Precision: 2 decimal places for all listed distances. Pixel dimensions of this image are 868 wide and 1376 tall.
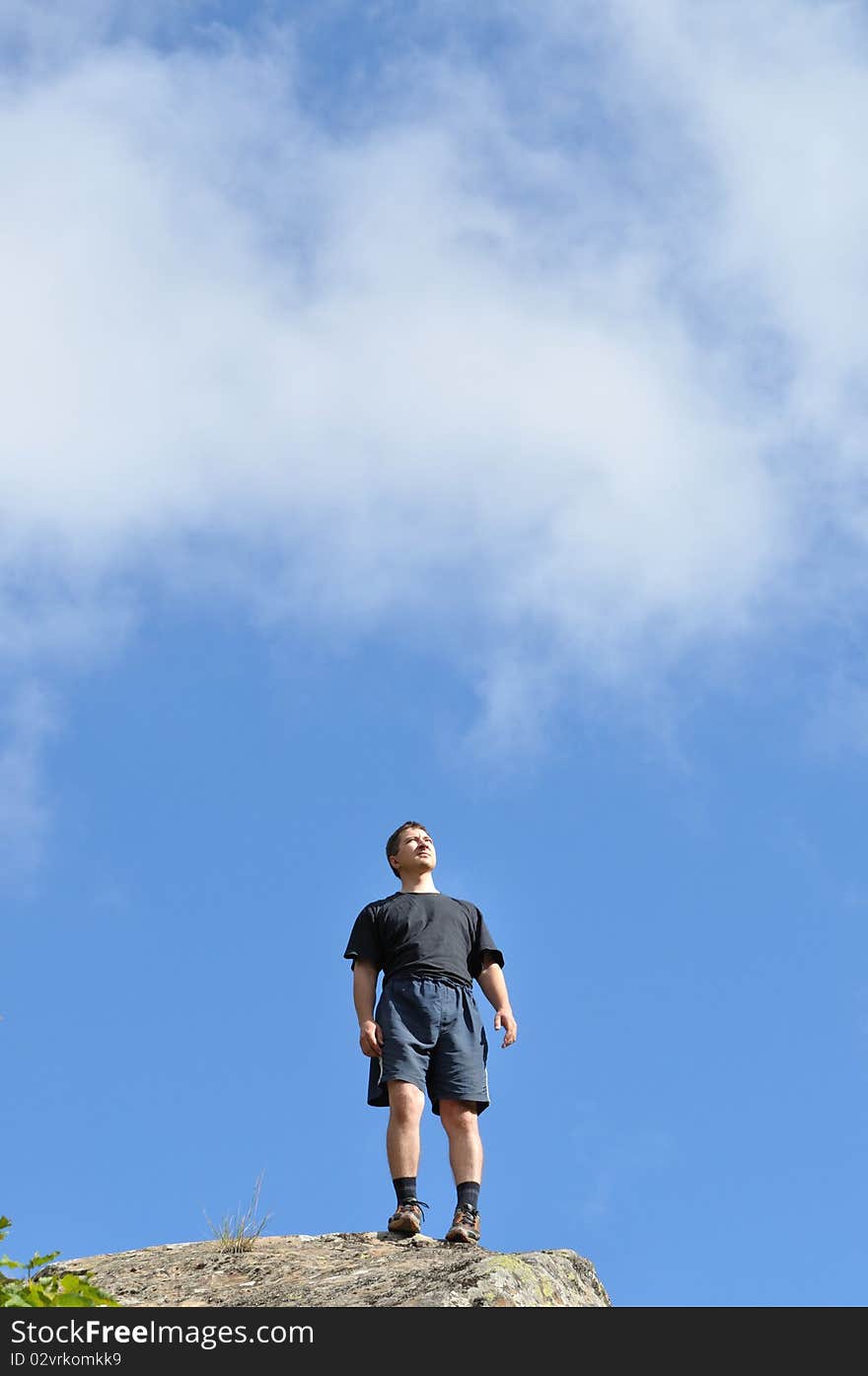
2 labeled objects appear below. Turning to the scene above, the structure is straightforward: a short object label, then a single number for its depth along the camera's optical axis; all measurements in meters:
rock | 13.01
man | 15.47
